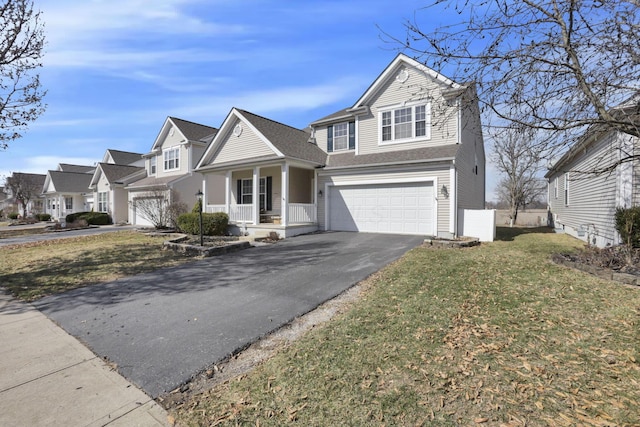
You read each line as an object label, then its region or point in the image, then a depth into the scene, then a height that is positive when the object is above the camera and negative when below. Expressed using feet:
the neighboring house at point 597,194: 14.66 +1.60
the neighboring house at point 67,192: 107.96 +5.60
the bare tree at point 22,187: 119.85 +8.68
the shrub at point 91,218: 81.10 -3.01
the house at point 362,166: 41.06 +6.45
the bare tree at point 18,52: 28.55 +15.66
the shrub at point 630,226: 24.14 -1.69
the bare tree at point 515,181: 86.22 +8.19
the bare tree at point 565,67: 11.93 +6.19
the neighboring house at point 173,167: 64.95 +10.10
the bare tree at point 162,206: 56.65 +0.22
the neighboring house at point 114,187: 85.81 +6.20
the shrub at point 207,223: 46.68 -2.60
